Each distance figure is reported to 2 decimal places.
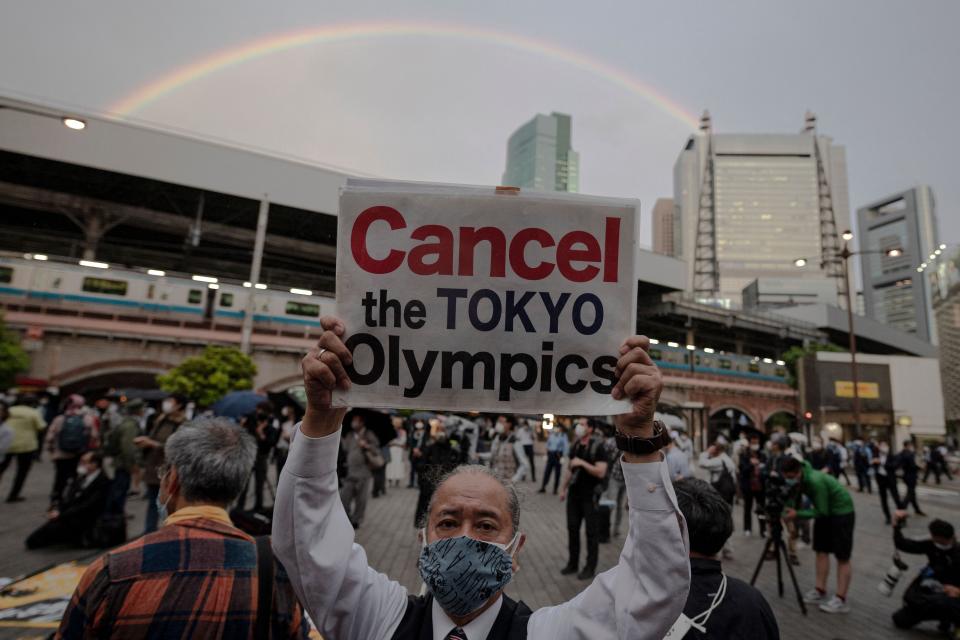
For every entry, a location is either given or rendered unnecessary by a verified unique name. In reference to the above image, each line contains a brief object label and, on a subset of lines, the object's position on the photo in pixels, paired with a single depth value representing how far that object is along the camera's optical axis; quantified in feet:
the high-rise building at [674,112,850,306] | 397.60
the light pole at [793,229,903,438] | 53.57
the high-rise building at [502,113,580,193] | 642.22
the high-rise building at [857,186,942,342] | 465.06
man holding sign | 5.38
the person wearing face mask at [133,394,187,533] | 20.95
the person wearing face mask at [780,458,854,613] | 19.07
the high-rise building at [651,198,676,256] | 629.10
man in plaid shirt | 5.87
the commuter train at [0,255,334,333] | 91.20
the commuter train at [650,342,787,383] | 152.60
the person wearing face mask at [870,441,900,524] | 39.09
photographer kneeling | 17.22
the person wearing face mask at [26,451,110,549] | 22.77
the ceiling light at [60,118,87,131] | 27.30
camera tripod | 20.27
